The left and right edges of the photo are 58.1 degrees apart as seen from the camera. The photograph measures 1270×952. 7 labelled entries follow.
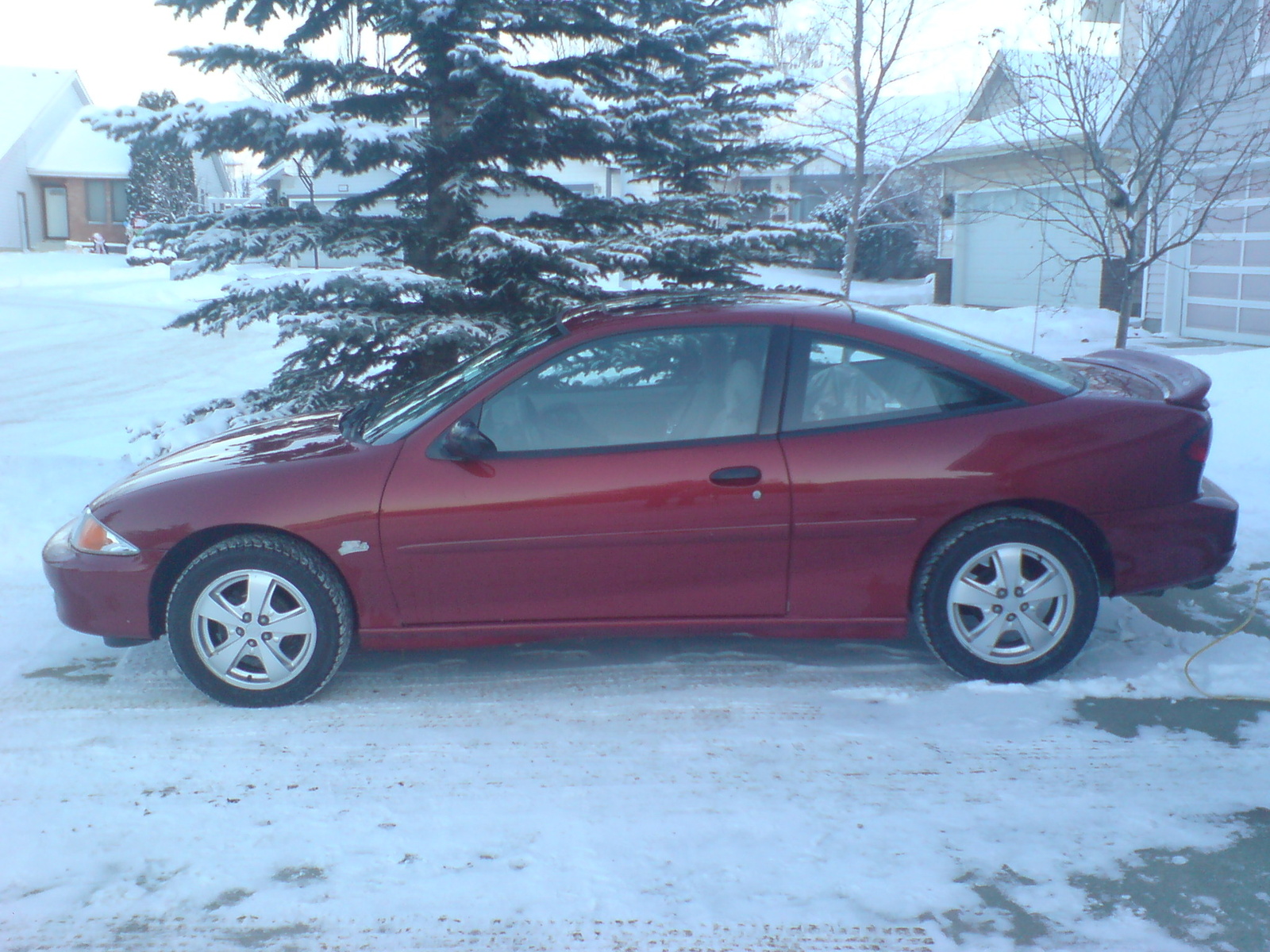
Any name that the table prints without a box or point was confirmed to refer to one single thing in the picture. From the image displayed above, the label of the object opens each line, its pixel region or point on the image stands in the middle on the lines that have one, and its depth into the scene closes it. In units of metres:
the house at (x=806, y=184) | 35.22
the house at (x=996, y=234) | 18.55
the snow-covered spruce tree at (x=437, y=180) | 7.34
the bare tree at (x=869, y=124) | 16.47
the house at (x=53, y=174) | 45.62
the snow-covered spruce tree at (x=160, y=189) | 44.03
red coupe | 4.36
